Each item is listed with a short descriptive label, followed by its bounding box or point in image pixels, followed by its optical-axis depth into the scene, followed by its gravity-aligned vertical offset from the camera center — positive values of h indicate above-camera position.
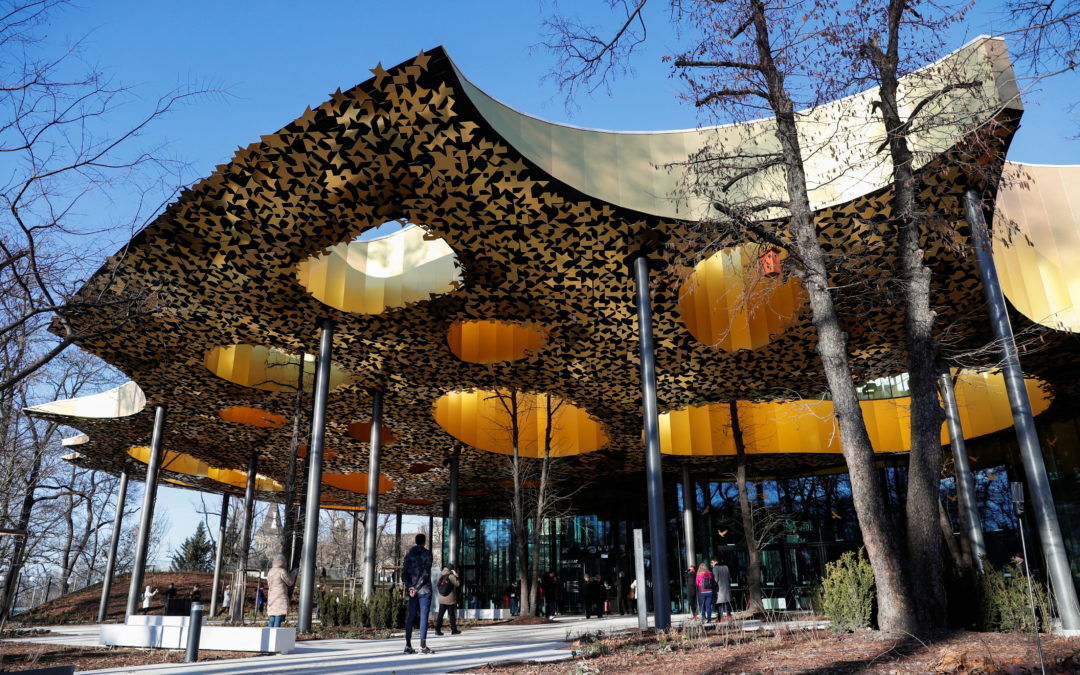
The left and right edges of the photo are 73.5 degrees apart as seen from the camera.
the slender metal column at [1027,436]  9.66 +1.66
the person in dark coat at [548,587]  24.58 -0.61
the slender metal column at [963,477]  15.70 +1.68
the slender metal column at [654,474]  11.81 +1.48
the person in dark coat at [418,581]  9.36 -0.10
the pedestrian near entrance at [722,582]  16.25 -0.40
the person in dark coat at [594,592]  25.41 -0.84
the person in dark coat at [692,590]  20.13 -0.71
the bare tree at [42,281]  7.18 +3.20
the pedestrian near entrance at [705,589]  15.30 -0.51
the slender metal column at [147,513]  20.76 +2.00
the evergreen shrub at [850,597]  7.98 -0.40
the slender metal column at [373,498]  19.77 +2.09
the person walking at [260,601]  23.30 -0.76
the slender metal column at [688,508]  25.38 +1.94
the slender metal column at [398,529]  38.12 +2.40
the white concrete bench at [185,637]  10.22 -0.81
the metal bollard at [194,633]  9.23 -0.66
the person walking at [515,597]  31.27 -1.14
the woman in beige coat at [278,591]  11.16 -0.21
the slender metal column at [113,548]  24.88 +1.17
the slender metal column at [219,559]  27.70 +0.82
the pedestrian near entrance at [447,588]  13.30 -0.29
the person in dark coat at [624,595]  30.47 -1.20
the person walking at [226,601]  29.01 -0.88
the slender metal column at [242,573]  17.30 +0.13
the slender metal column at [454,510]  23.90 +2.08
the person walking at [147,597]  26.67 -0.57
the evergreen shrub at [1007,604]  8.28 -0.56
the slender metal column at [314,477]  14.90 +2.01
